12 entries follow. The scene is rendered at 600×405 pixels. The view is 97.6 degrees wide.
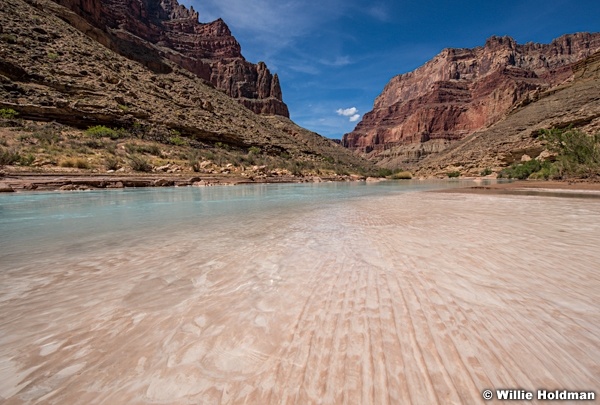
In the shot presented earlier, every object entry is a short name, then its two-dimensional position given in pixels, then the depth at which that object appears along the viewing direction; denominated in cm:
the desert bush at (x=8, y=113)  1951
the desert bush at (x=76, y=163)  1594
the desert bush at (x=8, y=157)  1363
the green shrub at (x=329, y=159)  4866
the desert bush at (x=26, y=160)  1441
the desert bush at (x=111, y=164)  1773
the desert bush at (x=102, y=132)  2306
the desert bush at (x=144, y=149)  2175
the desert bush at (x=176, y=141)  2747
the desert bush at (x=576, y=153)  1398
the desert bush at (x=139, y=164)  1881
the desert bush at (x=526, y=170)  2284
